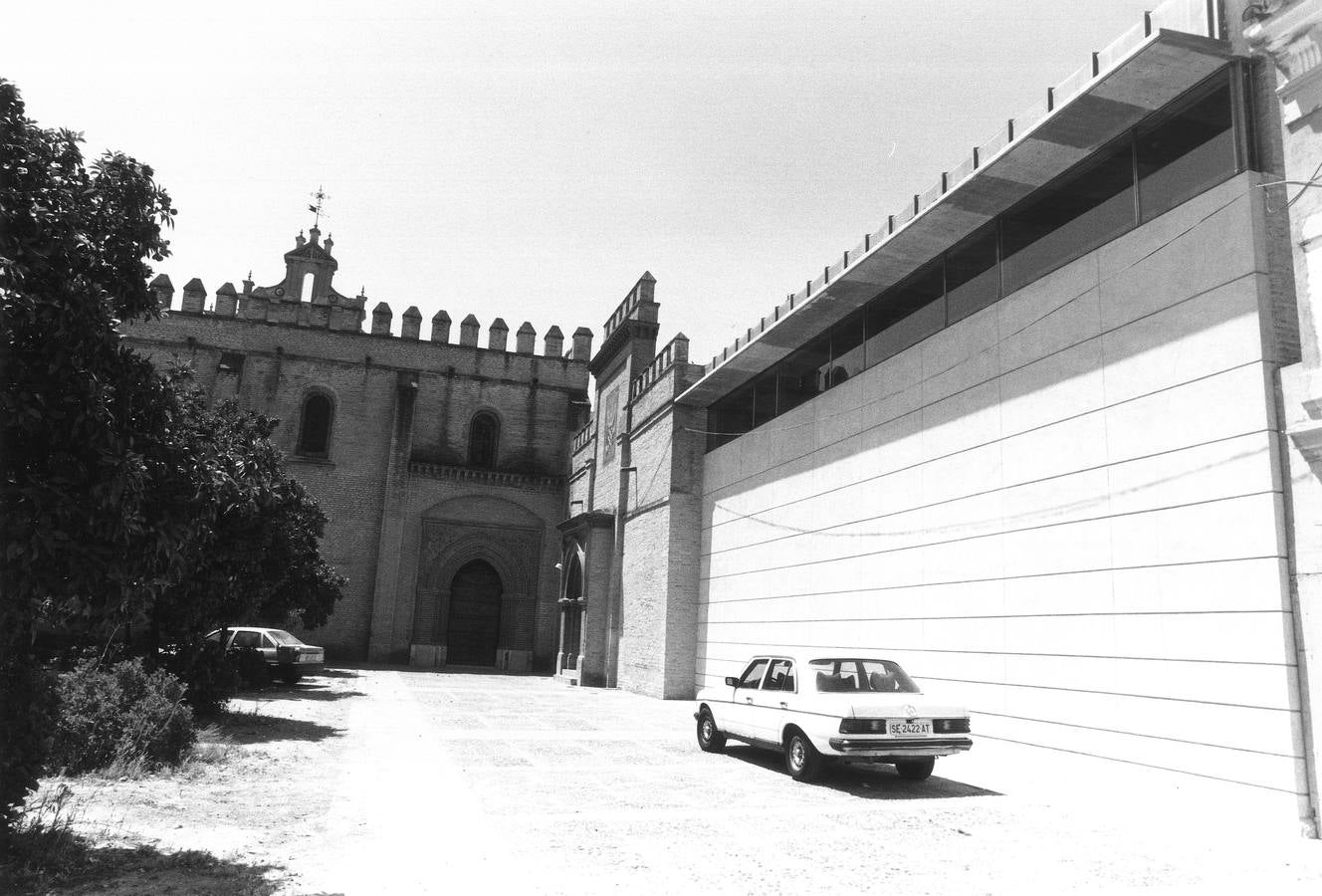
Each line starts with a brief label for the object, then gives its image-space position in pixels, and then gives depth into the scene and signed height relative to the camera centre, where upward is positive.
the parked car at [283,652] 20.38 -1.39
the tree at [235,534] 9.20 +0.77
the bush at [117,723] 8.66 -1.41
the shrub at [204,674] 12.32 -1.22
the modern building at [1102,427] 8.18 +2.52
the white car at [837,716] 9.21 -1.11
